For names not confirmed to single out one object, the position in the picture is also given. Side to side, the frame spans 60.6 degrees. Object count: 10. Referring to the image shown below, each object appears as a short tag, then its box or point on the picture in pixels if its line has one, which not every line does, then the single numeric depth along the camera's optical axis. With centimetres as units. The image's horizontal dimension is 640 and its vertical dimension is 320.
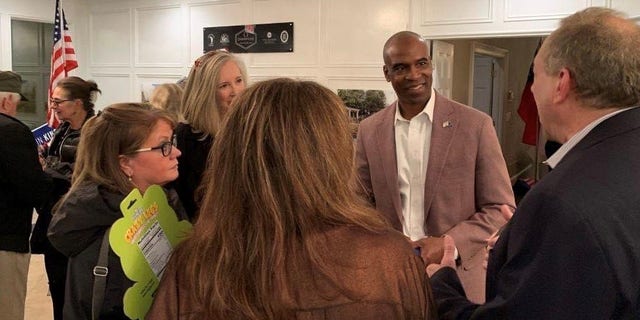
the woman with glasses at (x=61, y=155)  247
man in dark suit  98
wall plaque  613
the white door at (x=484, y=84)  774
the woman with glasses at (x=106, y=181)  150
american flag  560
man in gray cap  248
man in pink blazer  193
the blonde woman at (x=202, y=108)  203
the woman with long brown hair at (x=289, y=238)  94
